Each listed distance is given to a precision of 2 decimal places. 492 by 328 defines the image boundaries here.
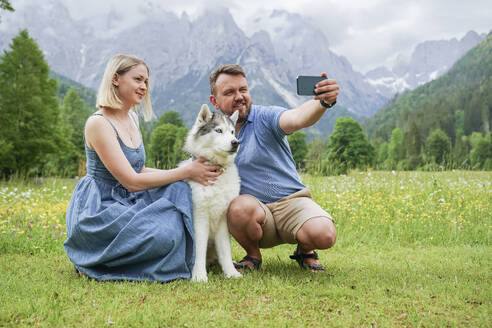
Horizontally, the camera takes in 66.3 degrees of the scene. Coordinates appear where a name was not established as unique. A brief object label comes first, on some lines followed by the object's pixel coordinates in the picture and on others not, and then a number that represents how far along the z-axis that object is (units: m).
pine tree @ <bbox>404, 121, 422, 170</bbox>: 61.73
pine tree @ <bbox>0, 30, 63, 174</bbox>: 16.36
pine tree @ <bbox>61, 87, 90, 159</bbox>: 37.31
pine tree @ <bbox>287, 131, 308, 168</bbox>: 49.22
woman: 3.47
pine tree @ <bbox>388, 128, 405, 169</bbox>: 70.86
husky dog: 3.64
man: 3.71
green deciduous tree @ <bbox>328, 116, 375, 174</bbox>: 41.25
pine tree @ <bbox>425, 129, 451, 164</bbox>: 56.51
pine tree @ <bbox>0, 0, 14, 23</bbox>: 13.44
